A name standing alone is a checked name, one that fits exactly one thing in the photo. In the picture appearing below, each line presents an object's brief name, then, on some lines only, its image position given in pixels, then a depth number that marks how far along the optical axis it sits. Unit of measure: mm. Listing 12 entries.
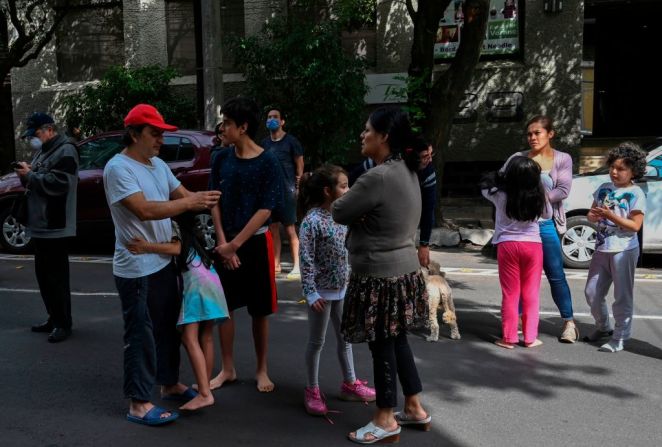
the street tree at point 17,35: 14414
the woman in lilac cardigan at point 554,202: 5938
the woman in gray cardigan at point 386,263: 3900
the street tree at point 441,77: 11047
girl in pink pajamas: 5668
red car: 9781
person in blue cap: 5984
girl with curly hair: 5582
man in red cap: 4062
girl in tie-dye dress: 4363
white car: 8977
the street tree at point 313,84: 12000
